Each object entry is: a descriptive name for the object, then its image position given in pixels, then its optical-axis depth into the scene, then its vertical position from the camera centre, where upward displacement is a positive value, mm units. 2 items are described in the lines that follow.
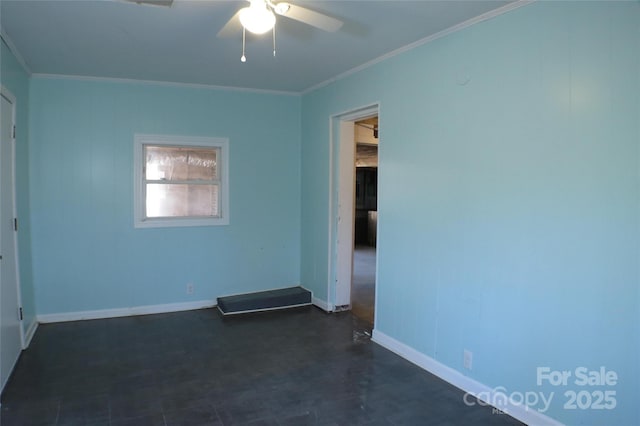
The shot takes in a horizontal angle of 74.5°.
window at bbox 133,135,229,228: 4531 +131
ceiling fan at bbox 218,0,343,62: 2100 +923
